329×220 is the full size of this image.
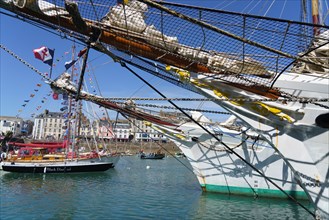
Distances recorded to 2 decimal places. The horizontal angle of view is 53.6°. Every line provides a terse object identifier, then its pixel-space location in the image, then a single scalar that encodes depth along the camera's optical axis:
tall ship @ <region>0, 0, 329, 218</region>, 5.79
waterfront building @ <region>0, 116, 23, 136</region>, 105.31
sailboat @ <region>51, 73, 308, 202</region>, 14.91
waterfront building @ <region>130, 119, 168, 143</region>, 103.07
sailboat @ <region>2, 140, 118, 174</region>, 26.92
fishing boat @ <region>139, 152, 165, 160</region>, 60.87
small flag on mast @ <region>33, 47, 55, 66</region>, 11.46
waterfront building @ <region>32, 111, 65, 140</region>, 108.19
